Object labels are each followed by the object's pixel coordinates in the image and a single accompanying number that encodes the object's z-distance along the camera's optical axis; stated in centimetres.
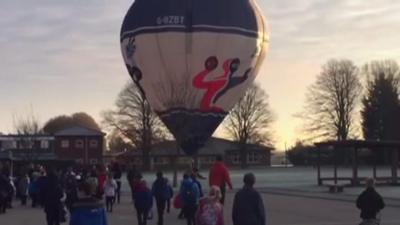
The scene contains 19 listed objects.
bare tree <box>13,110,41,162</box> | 7025
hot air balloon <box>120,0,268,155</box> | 3609
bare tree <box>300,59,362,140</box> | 8794
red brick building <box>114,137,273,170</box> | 9249
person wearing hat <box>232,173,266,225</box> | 1196
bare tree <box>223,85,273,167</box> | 9288
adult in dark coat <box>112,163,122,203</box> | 3157
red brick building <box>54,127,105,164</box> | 9812
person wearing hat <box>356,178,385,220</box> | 1473
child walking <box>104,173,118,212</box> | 2588
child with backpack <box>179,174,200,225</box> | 1962
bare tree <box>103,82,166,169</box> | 8179
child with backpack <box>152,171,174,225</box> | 2069
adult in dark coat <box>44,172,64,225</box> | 1836
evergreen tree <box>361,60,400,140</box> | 9169
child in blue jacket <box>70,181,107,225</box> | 1061
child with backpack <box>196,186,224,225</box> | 1231
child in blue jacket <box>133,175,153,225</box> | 1981
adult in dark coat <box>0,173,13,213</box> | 2636
